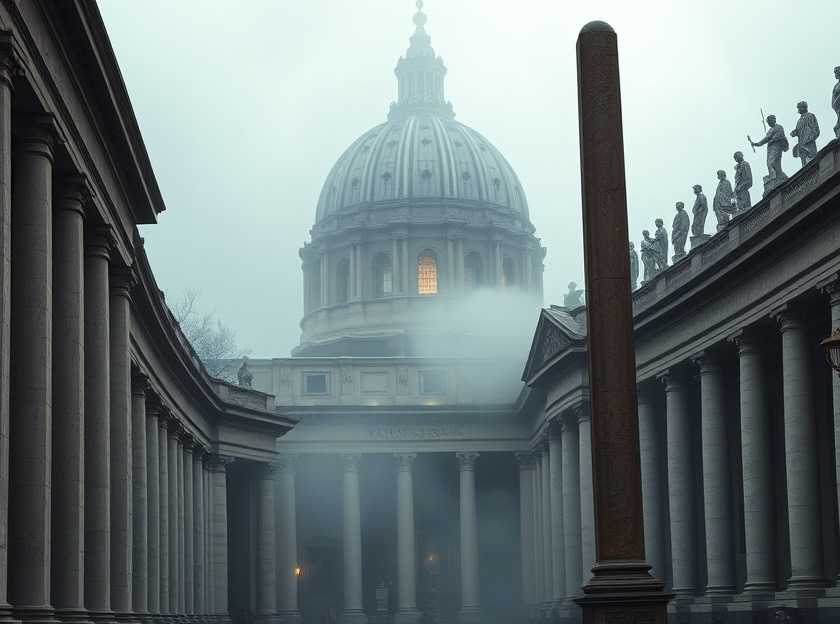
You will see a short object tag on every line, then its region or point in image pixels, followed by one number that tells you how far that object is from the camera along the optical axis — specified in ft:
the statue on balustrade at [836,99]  206.30
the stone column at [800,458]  221.87
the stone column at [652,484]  299.38
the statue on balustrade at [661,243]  302.27
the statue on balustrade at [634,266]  321.93
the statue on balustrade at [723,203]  262.67
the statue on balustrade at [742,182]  253.44
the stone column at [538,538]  406.62
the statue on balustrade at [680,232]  289.53
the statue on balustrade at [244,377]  402.72
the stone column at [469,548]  431.02
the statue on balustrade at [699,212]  278.46
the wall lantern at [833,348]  110.11
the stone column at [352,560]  427.74
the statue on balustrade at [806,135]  224.74
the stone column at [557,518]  366.63
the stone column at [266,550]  385.70
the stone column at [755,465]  243.40
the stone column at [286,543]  402.11
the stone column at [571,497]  344.69
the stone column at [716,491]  260.01
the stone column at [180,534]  305.32
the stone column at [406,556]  428.97
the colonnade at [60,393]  130.11
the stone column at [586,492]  322.96
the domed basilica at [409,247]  557.74
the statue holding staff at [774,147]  236.63
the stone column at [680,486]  279.69
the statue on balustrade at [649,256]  307.78
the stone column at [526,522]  428.97
